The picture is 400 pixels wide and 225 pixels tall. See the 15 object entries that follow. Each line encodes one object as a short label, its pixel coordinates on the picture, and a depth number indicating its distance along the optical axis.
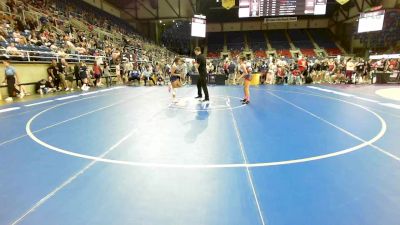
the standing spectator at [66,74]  13.53
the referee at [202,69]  8.72
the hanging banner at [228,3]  18.02
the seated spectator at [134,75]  17.61
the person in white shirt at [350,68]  16.38
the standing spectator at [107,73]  16.57
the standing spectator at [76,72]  14.25
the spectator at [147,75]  17.39
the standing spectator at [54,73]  12.80
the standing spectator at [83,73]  14.39
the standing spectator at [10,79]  10.27
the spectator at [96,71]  15.58
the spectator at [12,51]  10.95
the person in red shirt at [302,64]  16.37
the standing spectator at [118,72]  17.77
